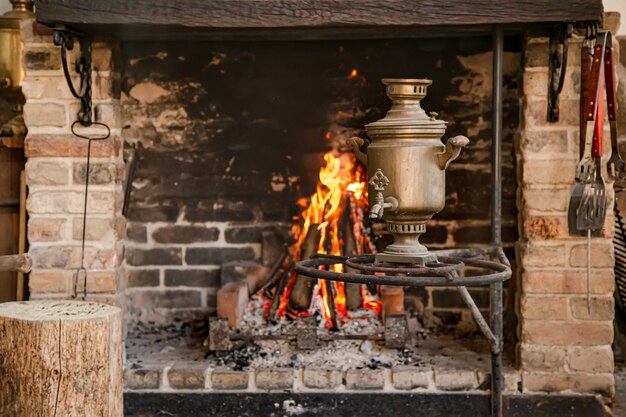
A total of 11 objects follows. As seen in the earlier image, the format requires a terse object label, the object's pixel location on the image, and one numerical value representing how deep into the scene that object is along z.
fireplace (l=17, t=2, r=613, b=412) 3.21
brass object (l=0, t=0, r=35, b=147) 3.56
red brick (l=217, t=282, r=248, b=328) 3.47
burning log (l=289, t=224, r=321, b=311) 3.61
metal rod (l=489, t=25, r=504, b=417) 3.15
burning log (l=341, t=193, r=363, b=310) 3.65
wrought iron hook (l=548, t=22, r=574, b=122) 3.04
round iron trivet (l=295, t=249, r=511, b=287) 2.06
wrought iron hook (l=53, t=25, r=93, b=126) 3.19
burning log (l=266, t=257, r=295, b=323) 3.54
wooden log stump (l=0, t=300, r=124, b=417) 2.43
